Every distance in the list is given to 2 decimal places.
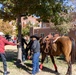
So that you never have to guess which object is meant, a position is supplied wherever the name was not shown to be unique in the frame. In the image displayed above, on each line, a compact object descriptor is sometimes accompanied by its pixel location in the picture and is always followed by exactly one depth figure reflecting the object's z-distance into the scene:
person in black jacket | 5.21
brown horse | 3.97
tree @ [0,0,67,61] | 4.56
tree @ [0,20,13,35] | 24.80
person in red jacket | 3.62
